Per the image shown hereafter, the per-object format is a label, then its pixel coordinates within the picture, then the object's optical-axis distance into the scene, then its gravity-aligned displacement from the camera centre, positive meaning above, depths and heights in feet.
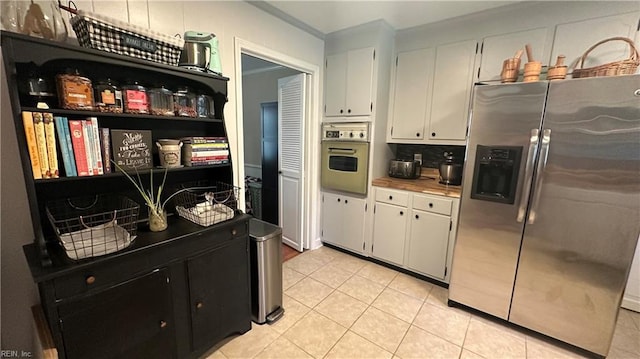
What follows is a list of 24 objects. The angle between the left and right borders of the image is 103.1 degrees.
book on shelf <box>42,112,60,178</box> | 3.48 -0.12
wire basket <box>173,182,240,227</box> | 5.16 -1.43
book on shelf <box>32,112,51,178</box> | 3.39 -0.12
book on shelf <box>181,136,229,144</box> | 5.16 -0.06
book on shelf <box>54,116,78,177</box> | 3.63 -0.17
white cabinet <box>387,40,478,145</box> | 7.95 +1.60
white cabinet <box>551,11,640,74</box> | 5.92 +2.64
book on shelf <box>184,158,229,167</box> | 5.16 -0.53
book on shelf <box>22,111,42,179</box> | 3.30 -0.13
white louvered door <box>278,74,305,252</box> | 9.46 -0.61
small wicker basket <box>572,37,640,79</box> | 4.96 +1.58
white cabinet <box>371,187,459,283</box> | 7.65 -2.83
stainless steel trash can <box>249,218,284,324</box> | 6.09 -3.29
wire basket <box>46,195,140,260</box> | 3.67 -1.53
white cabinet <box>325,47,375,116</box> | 8.67 +2.03
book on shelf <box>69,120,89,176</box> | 3.73 -0.18
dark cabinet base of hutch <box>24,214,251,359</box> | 3.45 -2.61
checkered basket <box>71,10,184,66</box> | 3.77 +1.55
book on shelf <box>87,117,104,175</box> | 3.92 -0.21
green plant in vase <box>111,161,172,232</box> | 4.55 -1.47
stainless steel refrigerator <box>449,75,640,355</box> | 4.89 -1.23
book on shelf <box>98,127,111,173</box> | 4.08 -0.20
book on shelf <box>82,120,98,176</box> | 3.84 -0.18
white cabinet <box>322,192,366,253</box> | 9.45 -3.08
